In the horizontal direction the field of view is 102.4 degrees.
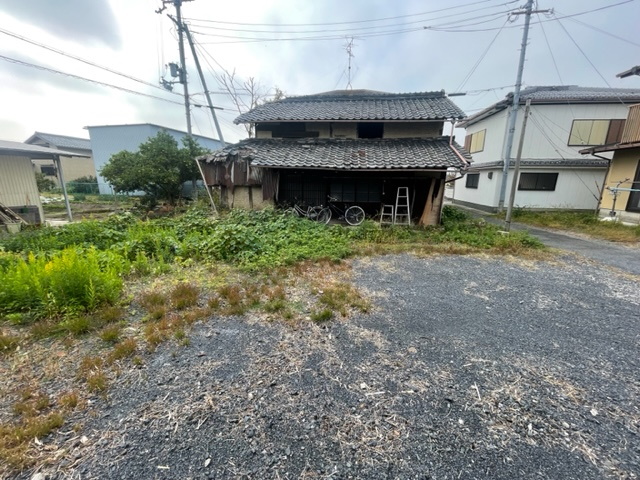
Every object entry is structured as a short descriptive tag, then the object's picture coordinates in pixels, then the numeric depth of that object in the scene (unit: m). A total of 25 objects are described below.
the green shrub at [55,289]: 3.21
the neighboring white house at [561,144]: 11.78
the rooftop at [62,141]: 25.00
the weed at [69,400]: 2.00
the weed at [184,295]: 3.53
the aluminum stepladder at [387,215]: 8.78
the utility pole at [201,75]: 13.14
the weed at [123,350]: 2.54
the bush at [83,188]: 19.97
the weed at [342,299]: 3.55
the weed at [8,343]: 2.63
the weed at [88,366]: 2.33
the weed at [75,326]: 2.88
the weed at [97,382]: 2.17
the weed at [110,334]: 2.78
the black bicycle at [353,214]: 9.17
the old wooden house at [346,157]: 8.62
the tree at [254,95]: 20.22
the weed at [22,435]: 1.60
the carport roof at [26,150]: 8.86
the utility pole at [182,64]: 12.73
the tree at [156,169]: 11.49
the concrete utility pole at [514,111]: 10.92
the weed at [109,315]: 3.12
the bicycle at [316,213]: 9.26
